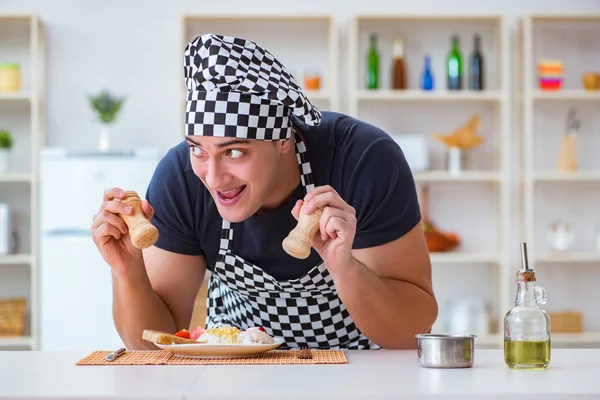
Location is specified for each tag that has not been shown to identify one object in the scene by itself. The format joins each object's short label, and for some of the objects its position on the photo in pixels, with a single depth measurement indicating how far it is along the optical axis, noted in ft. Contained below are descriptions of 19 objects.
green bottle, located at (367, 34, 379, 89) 16.33
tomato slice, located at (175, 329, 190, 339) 5.47
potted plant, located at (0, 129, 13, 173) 16.02
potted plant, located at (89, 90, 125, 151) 15.79
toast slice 5.17
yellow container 16.01
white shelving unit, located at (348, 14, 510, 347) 16.80
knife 5.06
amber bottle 16.34
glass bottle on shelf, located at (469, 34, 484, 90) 16.21
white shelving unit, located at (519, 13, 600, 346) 16.92
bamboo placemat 4.95
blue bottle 16.28
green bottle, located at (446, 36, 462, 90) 16.24
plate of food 5.03
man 5.65
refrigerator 14.75
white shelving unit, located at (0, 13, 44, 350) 16.65
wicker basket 15.81
